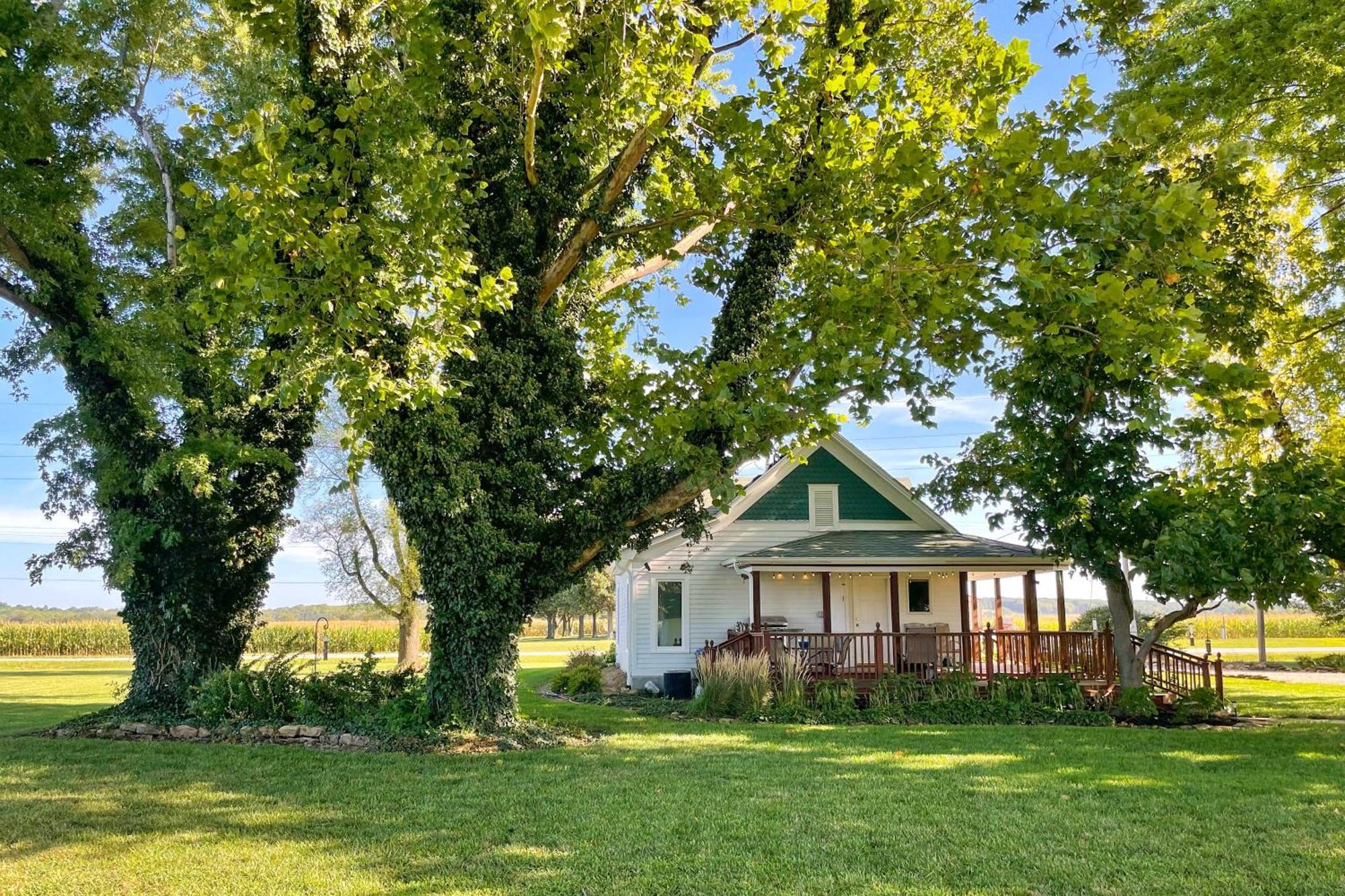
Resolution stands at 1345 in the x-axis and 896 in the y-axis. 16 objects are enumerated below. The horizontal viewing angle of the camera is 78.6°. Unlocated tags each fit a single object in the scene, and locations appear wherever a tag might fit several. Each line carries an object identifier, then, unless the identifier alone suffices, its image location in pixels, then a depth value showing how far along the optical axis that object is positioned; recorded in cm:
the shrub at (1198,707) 1323
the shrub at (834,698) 1358
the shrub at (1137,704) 1334
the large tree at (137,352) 1146
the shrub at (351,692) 1138
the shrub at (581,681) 1903
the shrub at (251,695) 1155
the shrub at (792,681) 1360
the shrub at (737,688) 1358
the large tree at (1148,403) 637
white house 1884
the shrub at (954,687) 1395
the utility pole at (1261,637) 2719
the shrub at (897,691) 1416
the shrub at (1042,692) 1383
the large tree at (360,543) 2489
